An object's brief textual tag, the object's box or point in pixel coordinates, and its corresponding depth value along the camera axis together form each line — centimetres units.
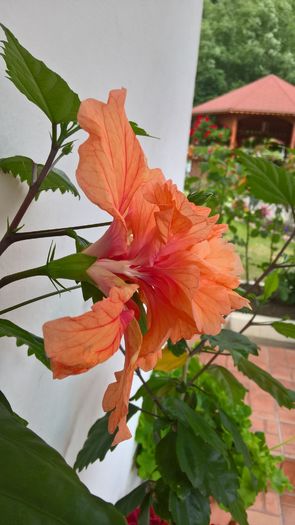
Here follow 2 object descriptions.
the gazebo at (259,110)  1060
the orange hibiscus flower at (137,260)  29
